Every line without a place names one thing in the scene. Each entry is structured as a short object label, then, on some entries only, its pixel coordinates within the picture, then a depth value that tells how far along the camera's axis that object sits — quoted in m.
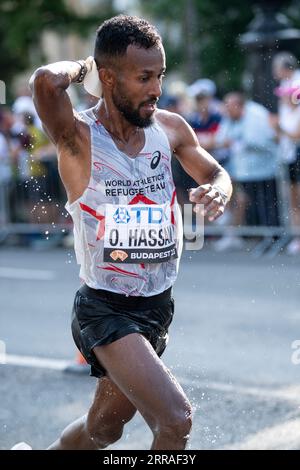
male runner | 4.43
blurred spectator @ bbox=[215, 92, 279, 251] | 12.09
